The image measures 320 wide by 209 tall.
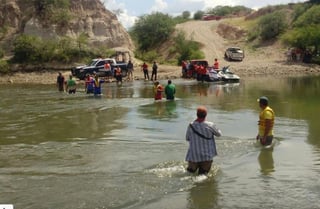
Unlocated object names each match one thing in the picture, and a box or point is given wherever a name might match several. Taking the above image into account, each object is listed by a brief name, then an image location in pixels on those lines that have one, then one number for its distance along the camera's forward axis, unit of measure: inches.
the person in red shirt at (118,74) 1550.4
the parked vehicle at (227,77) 1545.3
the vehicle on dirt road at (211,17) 3855.3
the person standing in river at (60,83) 1278.3
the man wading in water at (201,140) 401.1
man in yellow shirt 511.3
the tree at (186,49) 2207.2
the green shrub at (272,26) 2610.7
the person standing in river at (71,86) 1232.8
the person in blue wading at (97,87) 1125.4
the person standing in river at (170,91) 998.4
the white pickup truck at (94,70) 1649.9
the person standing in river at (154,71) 1631.4
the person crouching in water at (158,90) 968.9
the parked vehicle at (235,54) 2226.9
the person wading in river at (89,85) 1173.1
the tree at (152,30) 2659.9
